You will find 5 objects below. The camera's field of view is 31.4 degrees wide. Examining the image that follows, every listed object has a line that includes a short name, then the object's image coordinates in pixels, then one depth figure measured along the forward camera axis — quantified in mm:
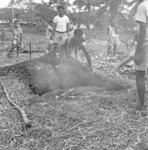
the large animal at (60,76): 4395
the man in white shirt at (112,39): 10977
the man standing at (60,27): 6938
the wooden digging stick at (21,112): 2885
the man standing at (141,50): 2998
